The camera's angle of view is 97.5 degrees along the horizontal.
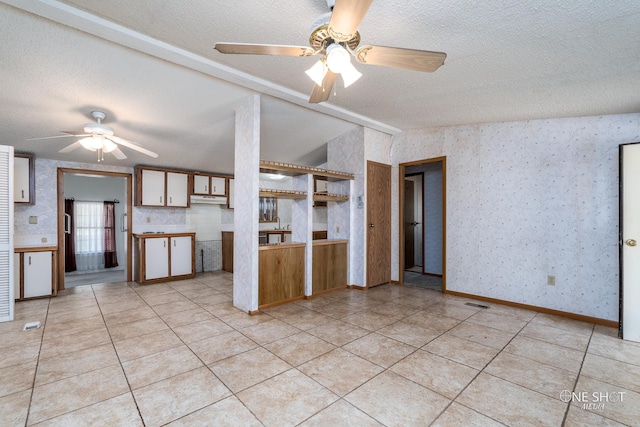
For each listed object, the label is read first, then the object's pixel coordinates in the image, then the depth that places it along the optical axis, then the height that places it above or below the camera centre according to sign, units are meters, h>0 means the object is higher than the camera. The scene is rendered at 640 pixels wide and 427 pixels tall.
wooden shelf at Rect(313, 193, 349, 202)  4.34 +0.28
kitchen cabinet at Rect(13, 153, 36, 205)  4.28 +0.62
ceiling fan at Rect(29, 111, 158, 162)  3.17 +0.91
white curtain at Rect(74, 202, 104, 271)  7.03 -0.46
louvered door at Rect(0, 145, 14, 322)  3.23 -0.19
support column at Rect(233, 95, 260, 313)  3.39 +0.17
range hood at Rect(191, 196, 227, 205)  5.88 +0.35
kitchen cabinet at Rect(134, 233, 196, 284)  5.07 -0.76
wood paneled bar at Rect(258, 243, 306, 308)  3.64 -0.79
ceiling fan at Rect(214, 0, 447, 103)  1.66 +1.03
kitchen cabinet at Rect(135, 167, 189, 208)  5.23 +0.56
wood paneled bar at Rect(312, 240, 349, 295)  4.32 -0.80
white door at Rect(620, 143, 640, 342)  2.78 -0.31
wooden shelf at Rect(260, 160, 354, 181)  3.59 +0.63
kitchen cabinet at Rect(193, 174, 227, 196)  5.84 +0.67
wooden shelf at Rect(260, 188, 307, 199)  3.69 +0.30
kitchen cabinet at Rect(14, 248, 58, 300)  4.02 -0.80
